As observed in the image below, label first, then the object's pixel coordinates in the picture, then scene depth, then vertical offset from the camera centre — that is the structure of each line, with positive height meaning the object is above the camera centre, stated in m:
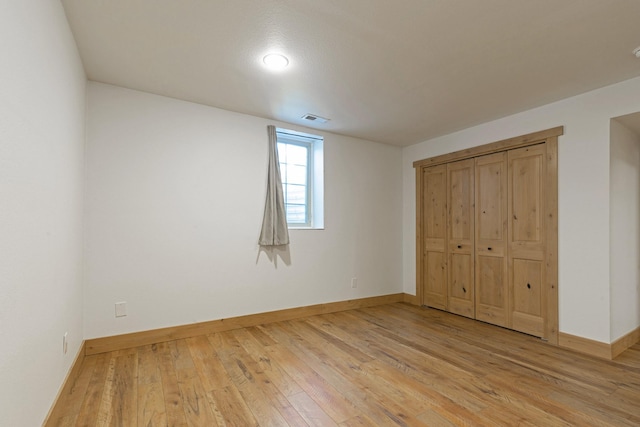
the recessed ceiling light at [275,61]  2.26 +1.18
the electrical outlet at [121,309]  2.75 -0.86
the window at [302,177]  3.96 +0.50
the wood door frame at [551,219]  3.00 -0.03
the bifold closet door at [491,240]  3.47 -0.29
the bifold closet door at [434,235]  4.19 -0.28
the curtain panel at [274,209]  3.54 +0.07
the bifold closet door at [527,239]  3.14 -0.25
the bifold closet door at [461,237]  3.84 -0.28
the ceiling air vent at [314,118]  3.50 +1.14
